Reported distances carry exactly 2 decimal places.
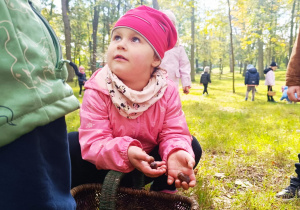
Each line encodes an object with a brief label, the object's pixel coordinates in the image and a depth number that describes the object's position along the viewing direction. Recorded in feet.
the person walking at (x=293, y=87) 6.75
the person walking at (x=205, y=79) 39.27
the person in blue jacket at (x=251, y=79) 31.16
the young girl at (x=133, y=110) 4.26
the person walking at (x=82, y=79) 36.03
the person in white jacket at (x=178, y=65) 13.19
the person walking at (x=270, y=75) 32.52
